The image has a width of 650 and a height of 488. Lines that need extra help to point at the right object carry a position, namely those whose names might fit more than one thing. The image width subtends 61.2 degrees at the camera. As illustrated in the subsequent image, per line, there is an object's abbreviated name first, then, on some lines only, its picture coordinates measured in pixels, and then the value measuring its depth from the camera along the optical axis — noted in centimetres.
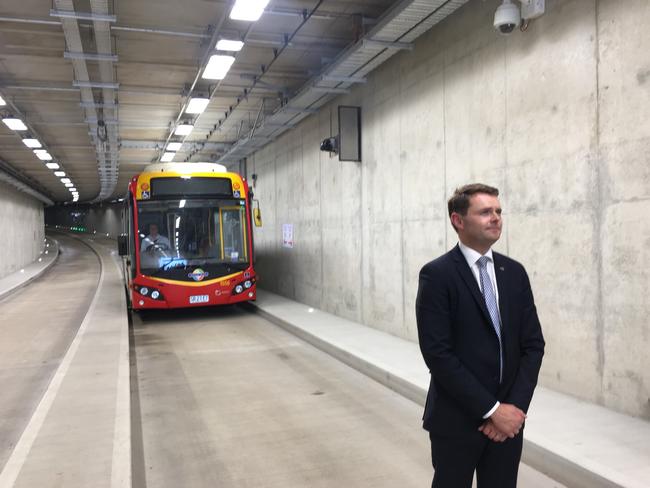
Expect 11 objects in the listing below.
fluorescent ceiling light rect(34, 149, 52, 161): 1675
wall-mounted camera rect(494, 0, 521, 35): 513
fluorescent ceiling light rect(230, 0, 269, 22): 623
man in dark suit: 230
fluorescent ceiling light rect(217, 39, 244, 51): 758
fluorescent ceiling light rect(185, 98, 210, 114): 1087
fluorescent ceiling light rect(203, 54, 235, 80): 825
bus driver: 1090
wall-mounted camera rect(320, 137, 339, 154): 971
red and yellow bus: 1085
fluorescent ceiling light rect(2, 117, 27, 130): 1167
